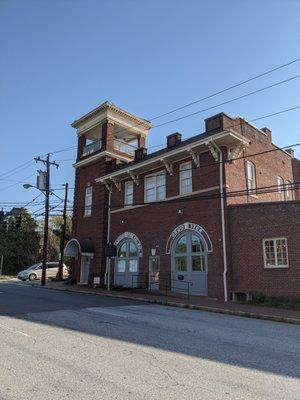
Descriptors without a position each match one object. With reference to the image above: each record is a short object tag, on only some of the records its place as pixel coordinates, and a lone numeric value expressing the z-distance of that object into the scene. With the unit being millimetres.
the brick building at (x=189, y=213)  20297
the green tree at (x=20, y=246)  55406
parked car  39531
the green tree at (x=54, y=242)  57522
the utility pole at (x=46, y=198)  31438
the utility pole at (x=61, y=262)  37938
